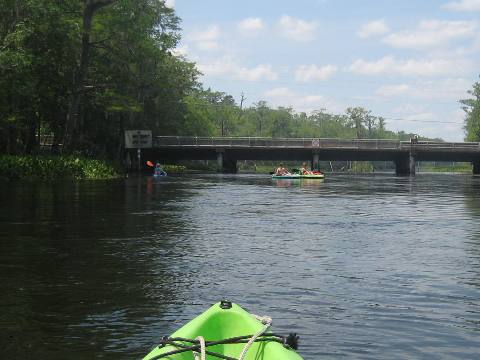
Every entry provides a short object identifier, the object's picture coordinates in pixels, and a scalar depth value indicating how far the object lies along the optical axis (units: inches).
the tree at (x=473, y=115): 5157.5
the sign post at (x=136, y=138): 2684.5
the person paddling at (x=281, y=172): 2494.3
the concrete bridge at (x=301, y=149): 3161.9
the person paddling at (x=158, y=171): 2500.0
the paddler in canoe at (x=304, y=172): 2488.9
